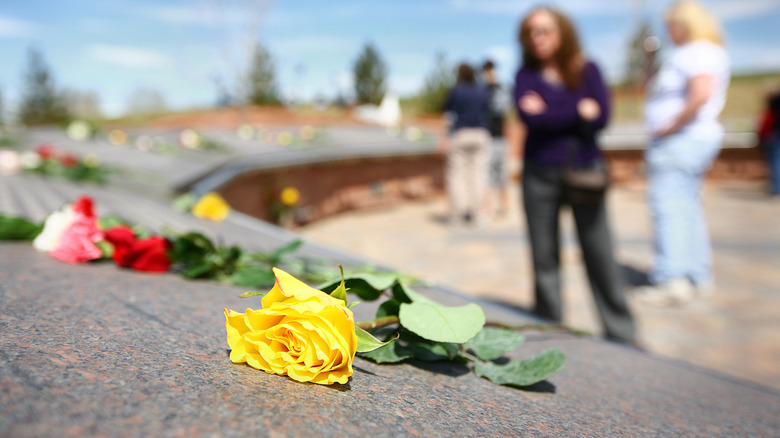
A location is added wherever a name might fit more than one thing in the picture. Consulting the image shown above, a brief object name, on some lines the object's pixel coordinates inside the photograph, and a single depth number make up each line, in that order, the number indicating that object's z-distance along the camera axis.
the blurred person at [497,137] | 6.88
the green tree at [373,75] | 25.00
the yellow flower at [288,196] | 6.00
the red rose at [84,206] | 1.67
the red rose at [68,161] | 3.83
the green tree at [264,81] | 21.32
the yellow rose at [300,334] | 0.79
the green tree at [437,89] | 21.88
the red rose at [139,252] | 1.61
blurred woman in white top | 3.62
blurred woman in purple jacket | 2.78
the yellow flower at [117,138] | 6.77
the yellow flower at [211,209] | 2.78
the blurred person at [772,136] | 9.38
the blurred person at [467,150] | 6.61
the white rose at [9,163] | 3.86
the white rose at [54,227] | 1.66
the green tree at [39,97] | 22.72
